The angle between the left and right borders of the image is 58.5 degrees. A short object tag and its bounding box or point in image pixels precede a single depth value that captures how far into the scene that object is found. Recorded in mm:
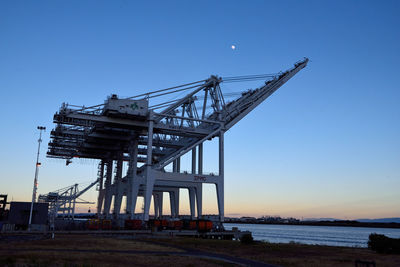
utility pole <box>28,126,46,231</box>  45866
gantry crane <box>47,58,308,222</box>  52594
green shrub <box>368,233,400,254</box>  27691
